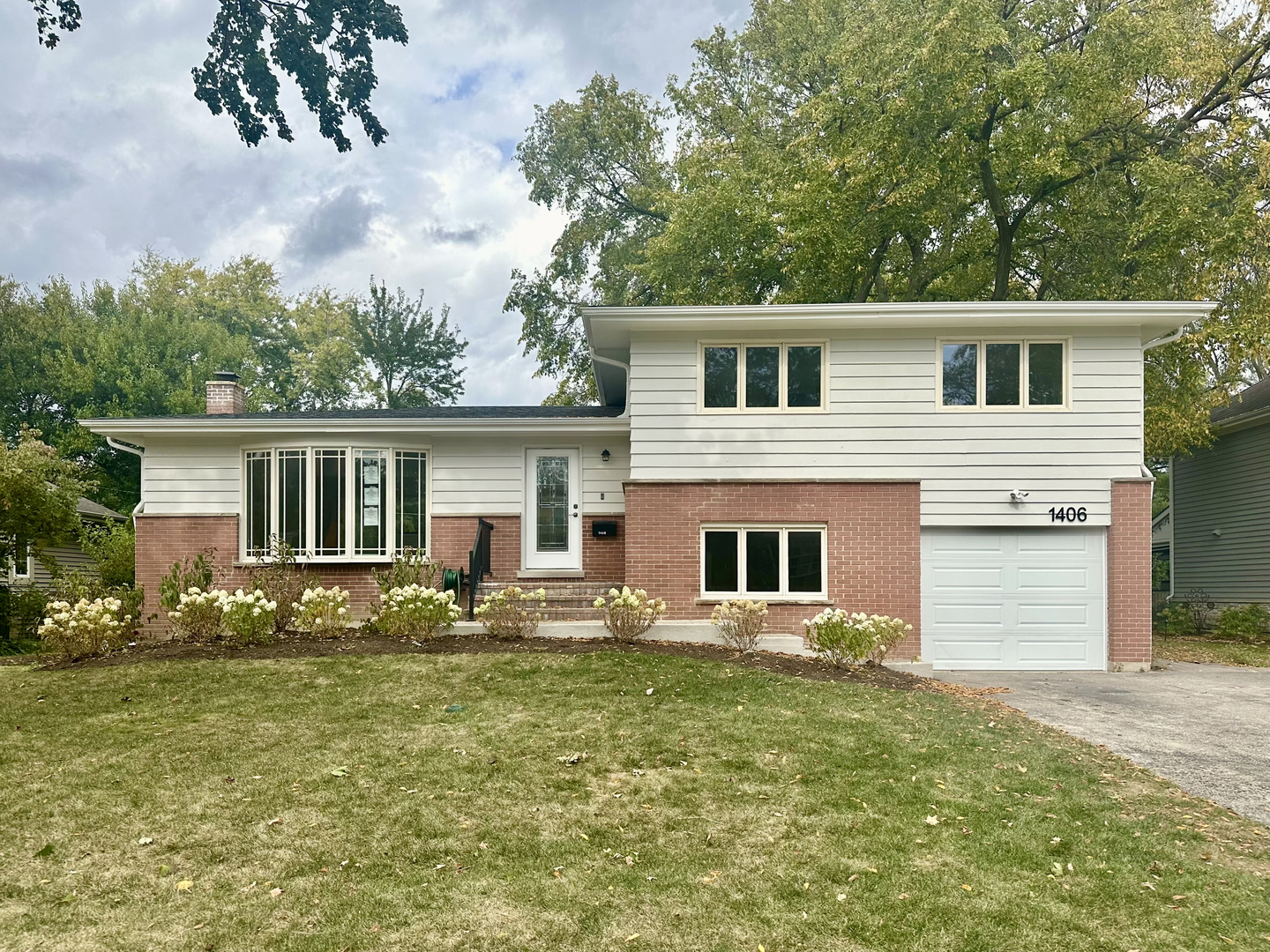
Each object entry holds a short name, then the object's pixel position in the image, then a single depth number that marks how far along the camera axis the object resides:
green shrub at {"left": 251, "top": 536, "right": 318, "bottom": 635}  10.49
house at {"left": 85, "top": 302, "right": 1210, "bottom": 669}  11.30
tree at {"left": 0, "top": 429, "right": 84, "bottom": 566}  13.70
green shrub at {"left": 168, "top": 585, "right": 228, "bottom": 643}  10.05
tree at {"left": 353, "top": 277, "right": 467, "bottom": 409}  36.50
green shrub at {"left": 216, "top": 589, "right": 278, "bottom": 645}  9.87
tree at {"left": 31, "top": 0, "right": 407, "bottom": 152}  7.03
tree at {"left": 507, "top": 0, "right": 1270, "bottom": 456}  15.62
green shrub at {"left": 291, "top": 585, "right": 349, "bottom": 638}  10.34
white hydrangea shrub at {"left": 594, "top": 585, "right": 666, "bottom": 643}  10.20
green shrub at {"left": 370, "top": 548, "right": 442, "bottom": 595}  11.30
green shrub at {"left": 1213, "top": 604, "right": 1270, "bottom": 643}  16.32
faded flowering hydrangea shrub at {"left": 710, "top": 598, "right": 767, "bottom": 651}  10.16
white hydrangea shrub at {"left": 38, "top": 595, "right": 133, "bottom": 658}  9.46
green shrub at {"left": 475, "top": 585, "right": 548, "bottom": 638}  10.26
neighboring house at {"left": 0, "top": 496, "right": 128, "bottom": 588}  19.22
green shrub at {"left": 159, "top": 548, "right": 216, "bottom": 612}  10.92
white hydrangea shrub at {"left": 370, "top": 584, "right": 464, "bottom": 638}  10.09
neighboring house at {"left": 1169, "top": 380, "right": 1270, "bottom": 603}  16.97
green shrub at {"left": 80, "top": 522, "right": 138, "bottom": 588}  15.52
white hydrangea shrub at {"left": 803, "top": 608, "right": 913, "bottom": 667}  9.66
